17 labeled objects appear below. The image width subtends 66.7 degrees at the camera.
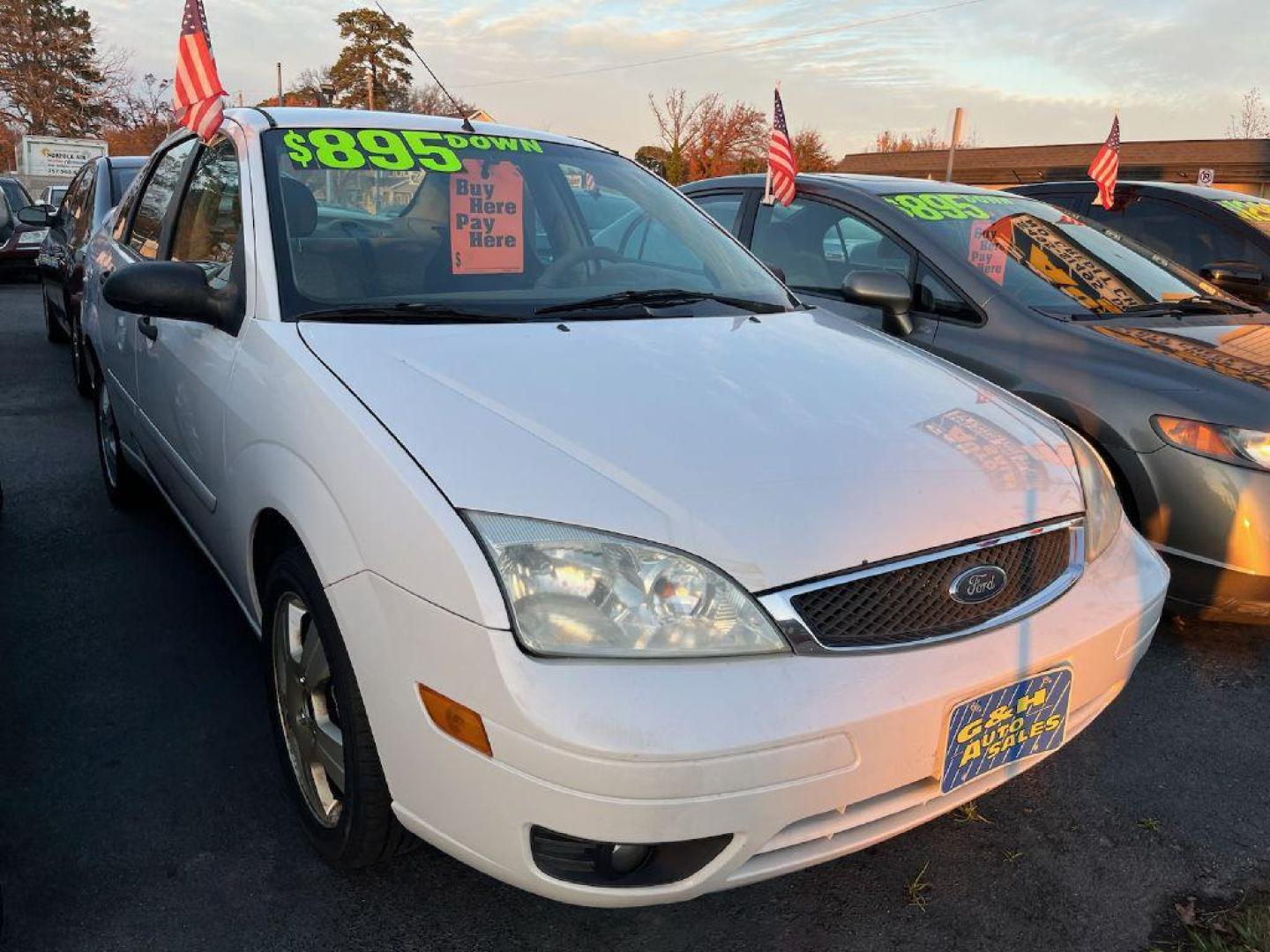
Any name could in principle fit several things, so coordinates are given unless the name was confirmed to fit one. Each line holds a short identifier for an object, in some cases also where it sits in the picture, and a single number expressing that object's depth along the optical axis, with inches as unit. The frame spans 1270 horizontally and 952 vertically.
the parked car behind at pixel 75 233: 243.4
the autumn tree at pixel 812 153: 1506.8
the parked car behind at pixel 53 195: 655.3
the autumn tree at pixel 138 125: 1510.8
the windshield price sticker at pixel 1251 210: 230.8
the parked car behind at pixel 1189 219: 227.5
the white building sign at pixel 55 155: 987.3
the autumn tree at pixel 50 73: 1518.2
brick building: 978.1
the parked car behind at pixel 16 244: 491.5
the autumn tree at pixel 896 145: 2194.9
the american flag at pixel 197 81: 128.2
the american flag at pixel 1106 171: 232.2
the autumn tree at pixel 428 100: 1256.0
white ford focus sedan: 61.4
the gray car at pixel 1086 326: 117.8
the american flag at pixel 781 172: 186.7
